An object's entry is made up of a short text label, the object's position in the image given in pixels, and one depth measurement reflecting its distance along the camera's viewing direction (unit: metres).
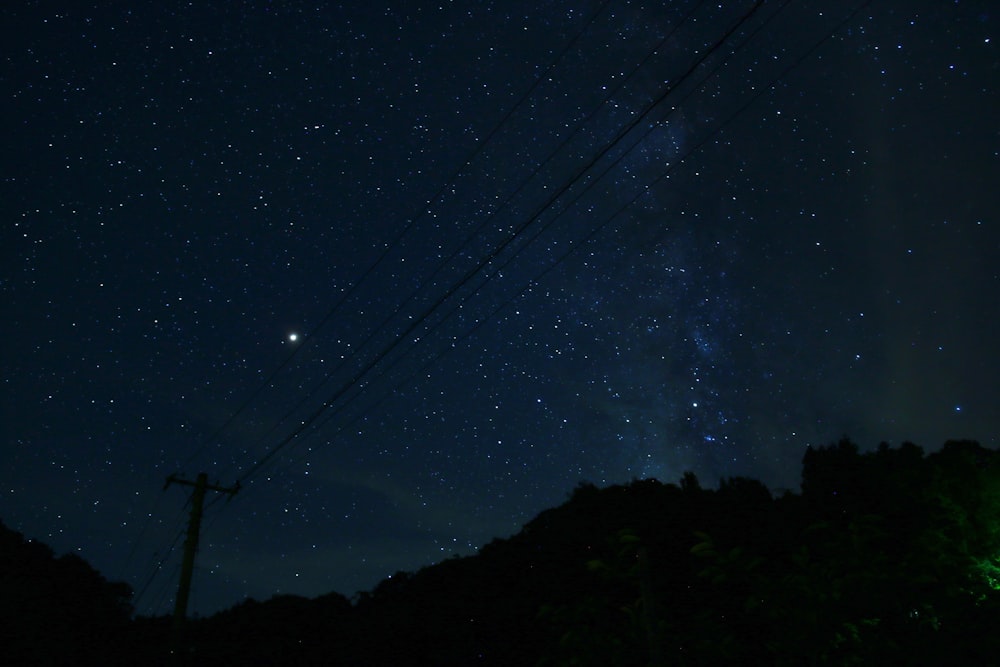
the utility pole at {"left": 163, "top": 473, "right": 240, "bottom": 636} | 15.41
